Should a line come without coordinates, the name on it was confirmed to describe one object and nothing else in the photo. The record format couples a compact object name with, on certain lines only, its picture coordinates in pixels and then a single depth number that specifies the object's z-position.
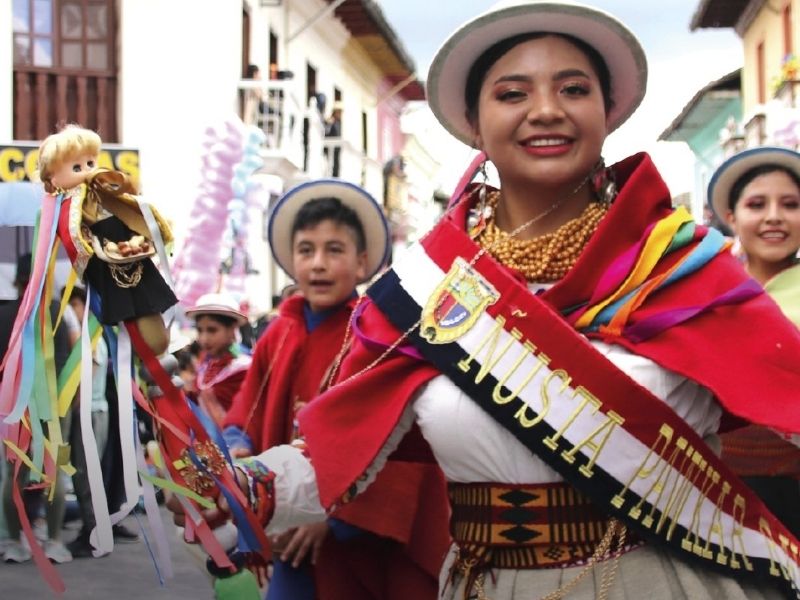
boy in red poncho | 4.39
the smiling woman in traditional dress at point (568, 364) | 2.59
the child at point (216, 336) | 8.00
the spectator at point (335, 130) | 27.80
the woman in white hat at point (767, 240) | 4.48
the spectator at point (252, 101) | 19.91
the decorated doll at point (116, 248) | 2.80
